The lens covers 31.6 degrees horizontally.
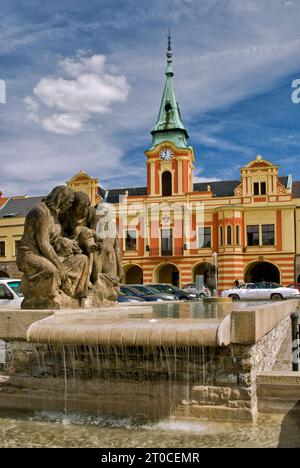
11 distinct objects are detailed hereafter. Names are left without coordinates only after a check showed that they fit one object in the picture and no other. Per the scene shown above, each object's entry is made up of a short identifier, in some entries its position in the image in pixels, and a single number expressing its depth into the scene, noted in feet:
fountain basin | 18.90
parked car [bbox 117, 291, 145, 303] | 56.94
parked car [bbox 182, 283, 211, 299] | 97.72
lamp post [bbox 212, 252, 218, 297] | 150.20
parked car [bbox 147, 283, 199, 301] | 86.33
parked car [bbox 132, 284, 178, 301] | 74.42
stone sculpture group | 24.95
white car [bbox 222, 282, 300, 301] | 106.83
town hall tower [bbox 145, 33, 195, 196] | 166.30
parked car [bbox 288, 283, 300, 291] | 117.21
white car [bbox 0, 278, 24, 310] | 43.27
